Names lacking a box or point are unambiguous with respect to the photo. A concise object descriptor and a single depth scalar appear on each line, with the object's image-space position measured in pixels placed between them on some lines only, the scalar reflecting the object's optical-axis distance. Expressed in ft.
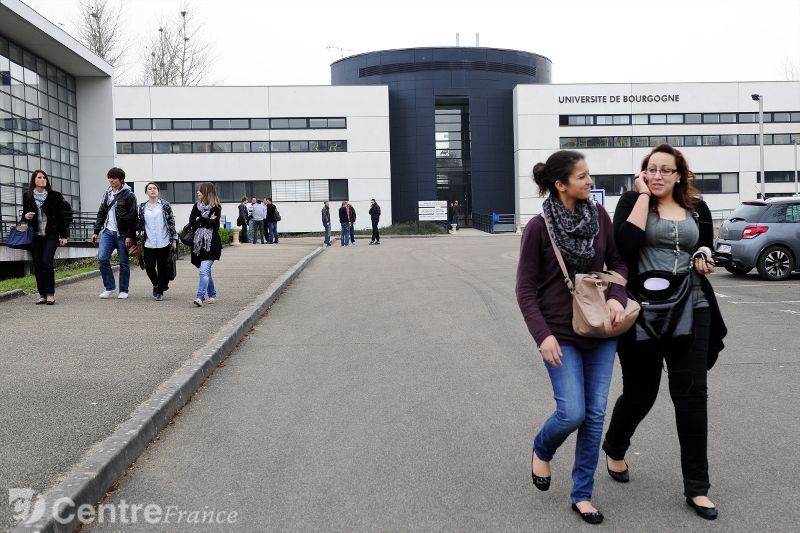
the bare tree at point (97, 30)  149.28
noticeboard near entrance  150.00
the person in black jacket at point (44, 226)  35.88
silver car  49.80
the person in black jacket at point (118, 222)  37.60
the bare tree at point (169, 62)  172.04
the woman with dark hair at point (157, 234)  36.94
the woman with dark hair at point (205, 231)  36.19
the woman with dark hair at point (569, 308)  12.53
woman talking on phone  12.91
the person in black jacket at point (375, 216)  100.13
